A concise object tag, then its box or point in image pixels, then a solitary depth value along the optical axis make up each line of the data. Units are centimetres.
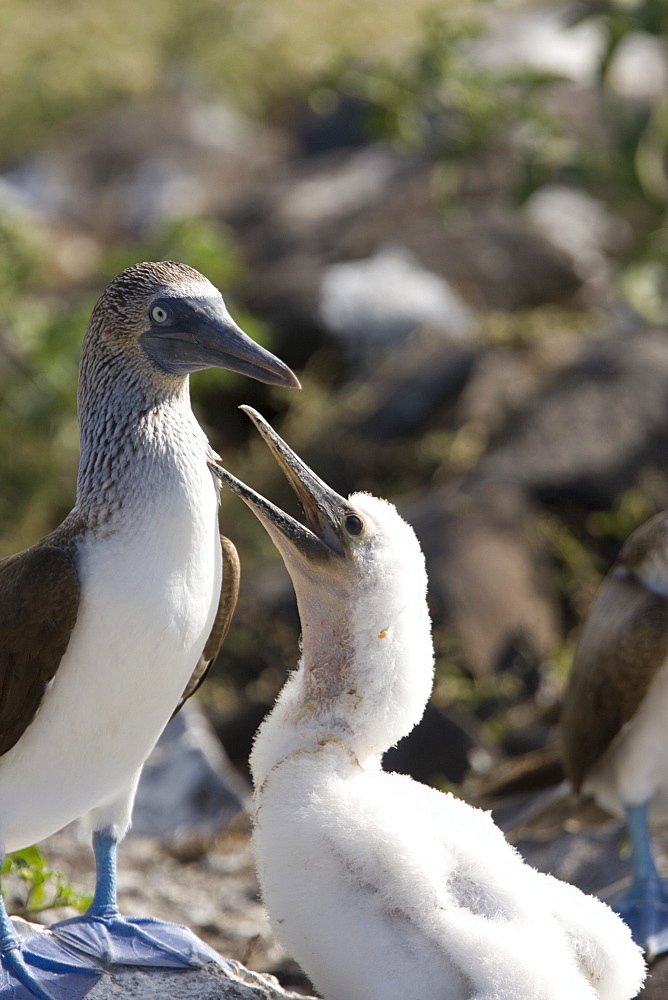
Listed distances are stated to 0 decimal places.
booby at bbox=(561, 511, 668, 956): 784
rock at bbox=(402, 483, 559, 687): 1308
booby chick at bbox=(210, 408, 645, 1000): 513
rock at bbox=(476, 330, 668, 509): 1496
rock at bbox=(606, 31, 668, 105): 2808
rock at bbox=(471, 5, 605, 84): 2941
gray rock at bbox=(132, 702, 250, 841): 1110
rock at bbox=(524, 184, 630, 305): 2162
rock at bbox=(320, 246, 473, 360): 1952
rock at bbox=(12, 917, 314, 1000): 568
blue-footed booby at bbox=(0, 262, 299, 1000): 548
